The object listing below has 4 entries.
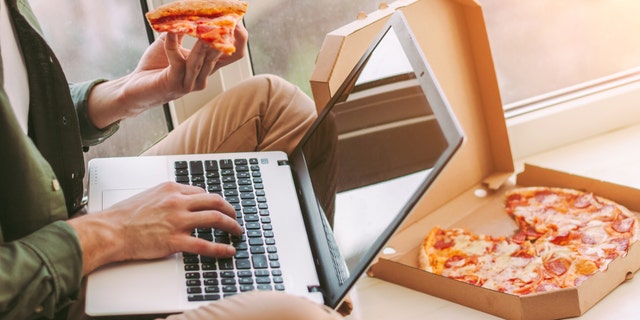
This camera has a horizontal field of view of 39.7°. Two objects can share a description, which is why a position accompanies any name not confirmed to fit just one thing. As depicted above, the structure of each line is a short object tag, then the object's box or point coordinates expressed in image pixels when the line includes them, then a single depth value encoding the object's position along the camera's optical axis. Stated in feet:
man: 3.76
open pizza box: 5.63
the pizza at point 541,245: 5.68
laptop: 3.98
